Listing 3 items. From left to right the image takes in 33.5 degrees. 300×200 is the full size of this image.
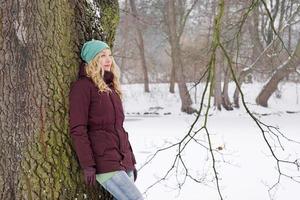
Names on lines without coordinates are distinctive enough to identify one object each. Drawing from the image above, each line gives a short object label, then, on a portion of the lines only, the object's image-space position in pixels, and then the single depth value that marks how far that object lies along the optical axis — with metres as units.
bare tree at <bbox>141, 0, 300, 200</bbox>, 3.25
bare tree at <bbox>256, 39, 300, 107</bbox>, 20.74
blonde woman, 3.14
